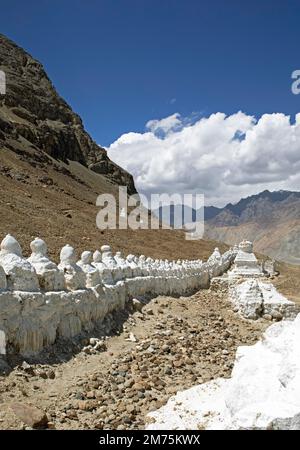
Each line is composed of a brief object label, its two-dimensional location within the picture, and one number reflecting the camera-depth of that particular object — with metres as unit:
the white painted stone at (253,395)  4.47
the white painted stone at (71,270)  8.67
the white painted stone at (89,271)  9.58
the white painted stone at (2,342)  6.31
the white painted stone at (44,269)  7.72
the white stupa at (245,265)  25.98
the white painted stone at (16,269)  6.98
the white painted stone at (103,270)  10.77
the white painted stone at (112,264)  11.88
